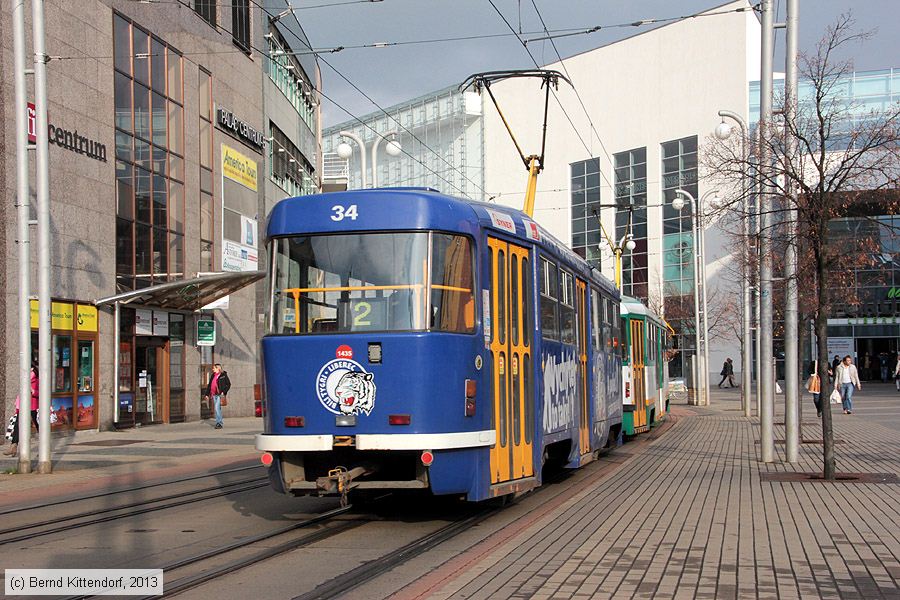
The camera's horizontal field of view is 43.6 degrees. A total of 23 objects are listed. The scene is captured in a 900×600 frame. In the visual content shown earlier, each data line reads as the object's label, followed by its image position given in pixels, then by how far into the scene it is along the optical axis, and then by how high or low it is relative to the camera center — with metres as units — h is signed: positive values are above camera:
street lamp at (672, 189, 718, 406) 43.22 -0.50
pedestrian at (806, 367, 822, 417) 30.92 -1.57
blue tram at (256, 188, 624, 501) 9.97 -0.08
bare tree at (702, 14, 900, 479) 14.44 +2.14
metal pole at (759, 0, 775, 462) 16.72 +0.69
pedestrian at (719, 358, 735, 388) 63.02 -2.08
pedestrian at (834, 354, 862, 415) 33.47 -1.45
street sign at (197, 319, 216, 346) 33.19 +0.29
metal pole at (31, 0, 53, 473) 17.41 +1.69
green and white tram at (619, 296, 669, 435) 22.44 -0.71
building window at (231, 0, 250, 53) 37.56 +10.83
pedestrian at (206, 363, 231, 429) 29.66 -1.17
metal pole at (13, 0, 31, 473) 17.11 +1.59
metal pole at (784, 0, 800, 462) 15.59 +0.41
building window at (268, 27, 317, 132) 42.12 +10.62
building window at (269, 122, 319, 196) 41.84 +6.97
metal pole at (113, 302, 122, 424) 27.34 -0.14
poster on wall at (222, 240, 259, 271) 35.28 +2.74
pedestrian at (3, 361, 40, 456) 20.38 -1.43
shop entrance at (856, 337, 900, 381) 62.31 -1.21
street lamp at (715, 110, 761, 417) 15.65 +1.22
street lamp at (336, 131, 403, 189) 28.58 +5.04
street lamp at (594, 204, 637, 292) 35.35 +2.48
